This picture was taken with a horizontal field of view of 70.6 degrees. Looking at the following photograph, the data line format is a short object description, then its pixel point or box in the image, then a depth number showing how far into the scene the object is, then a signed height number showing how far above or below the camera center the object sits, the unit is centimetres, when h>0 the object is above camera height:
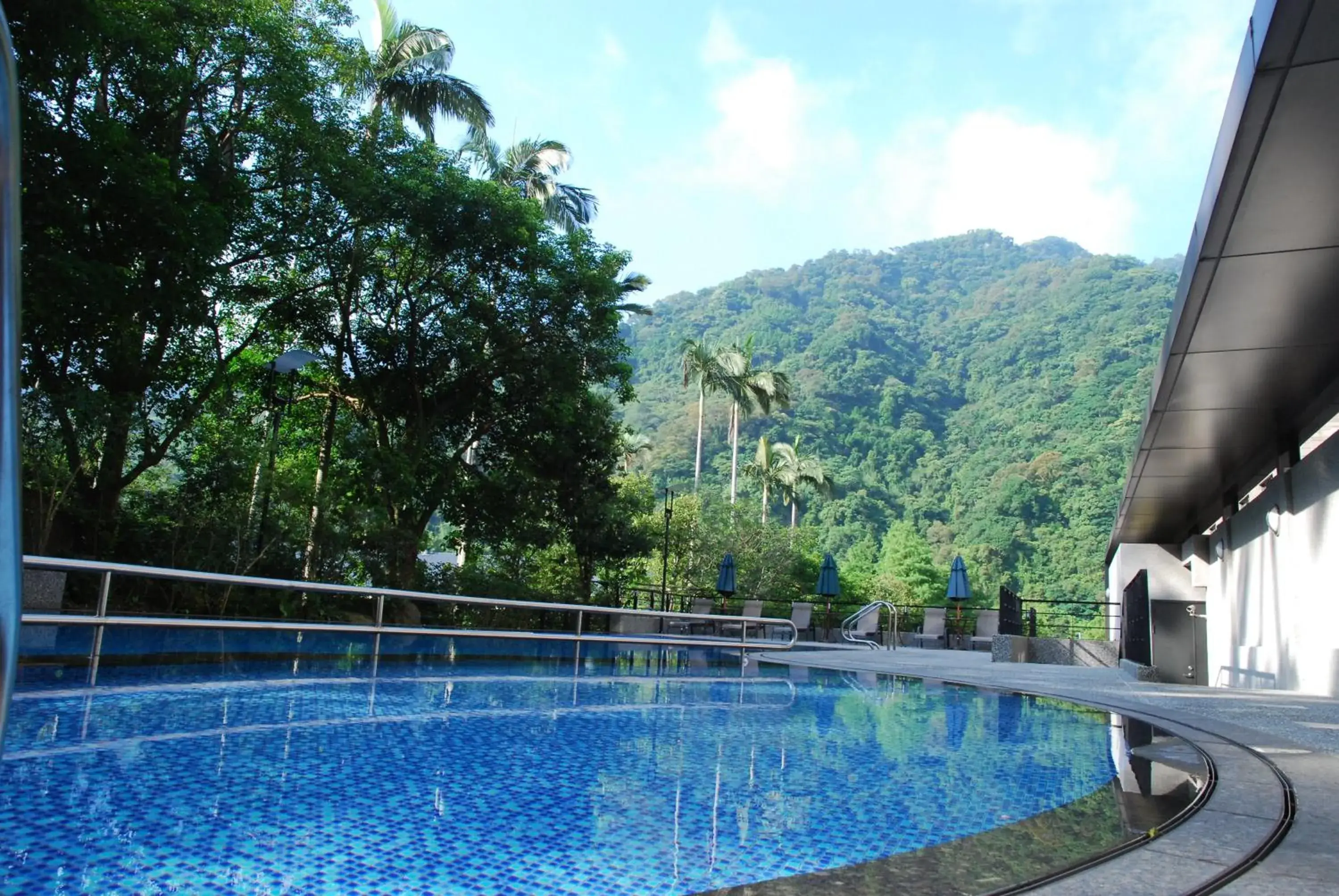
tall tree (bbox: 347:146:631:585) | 1795 +483
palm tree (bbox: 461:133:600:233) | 2655 +1155
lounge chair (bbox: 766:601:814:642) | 2206 -18
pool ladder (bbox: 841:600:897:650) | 1670 -28
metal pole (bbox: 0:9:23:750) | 96 +17
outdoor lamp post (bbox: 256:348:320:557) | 1353 +288
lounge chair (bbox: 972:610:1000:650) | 2283 -12
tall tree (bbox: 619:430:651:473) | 3170 +693
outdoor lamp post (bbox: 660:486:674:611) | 1955 +51
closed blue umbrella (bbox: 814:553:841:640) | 2041 +61
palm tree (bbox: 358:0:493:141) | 2177 +1166
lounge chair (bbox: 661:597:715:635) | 1978 -53
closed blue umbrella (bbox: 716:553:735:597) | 2089 +54
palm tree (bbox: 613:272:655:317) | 2303 +771
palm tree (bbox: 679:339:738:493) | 4047 +997
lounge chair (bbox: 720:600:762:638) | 2120 -9
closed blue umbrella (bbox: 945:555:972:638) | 2095 +70
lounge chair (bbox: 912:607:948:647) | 2261 -23
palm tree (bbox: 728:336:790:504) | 4053 +927
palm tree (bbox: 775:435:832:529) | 4803 +662
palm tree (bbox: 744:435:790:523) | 4778 +681
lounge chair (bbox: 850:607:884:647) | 1981 -38
